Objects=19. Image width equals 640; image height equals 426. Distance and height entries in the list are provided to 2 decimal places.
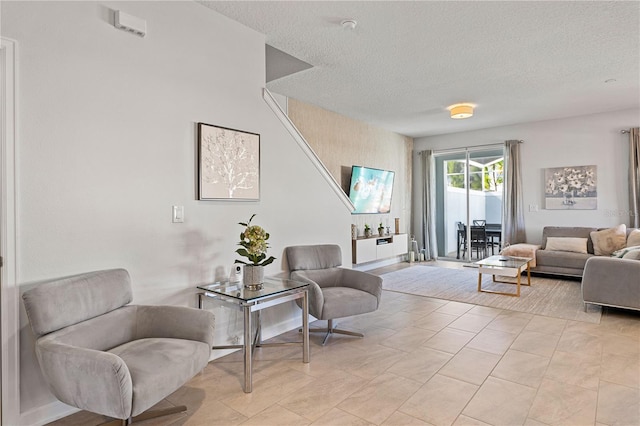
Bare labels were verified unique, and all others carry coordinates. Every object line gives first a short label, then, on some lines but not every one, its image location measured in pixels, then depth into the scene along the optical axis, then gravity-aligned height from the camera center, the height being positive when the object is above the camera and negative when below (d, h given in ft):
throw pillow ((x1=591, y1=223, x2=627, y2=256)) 18.43 -1.35
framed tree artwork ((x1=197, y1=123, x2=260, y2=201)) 9.43 +1.52
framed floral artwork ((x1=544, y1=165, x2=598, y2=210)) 21.17 +1.59
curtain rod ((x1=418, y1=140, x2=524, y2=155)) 24.34 +4.77
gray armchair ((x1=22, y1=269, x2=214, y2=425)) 5.49 -2.22
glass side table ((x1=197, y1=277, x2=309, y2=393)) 8.01 -1.91
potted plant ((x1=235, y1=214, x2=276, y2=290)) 9.32 -0.92
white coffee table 15.93 -2.33
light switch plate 8.90 +0.13
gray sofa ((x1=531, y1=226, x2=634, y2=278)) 18.81 -2.30
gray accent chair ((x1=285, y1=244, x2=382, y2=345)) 10.39 -2.13
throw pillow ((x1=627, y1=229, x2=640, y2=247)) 17.55 -1.21
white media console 20.90 -1.91
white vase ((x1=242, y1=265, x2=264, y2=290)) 9.34 -1.50
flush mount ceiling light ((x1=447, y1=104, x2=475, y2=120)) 19.01 +5.52
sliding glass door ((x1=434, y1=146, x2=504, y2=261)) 25.41 +0.97
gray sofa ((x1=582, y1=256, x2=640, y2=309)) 12.39 -2.41
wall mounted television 22.06 +1.76
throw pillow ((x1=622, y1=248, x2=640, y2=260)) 13.28 -1.53
